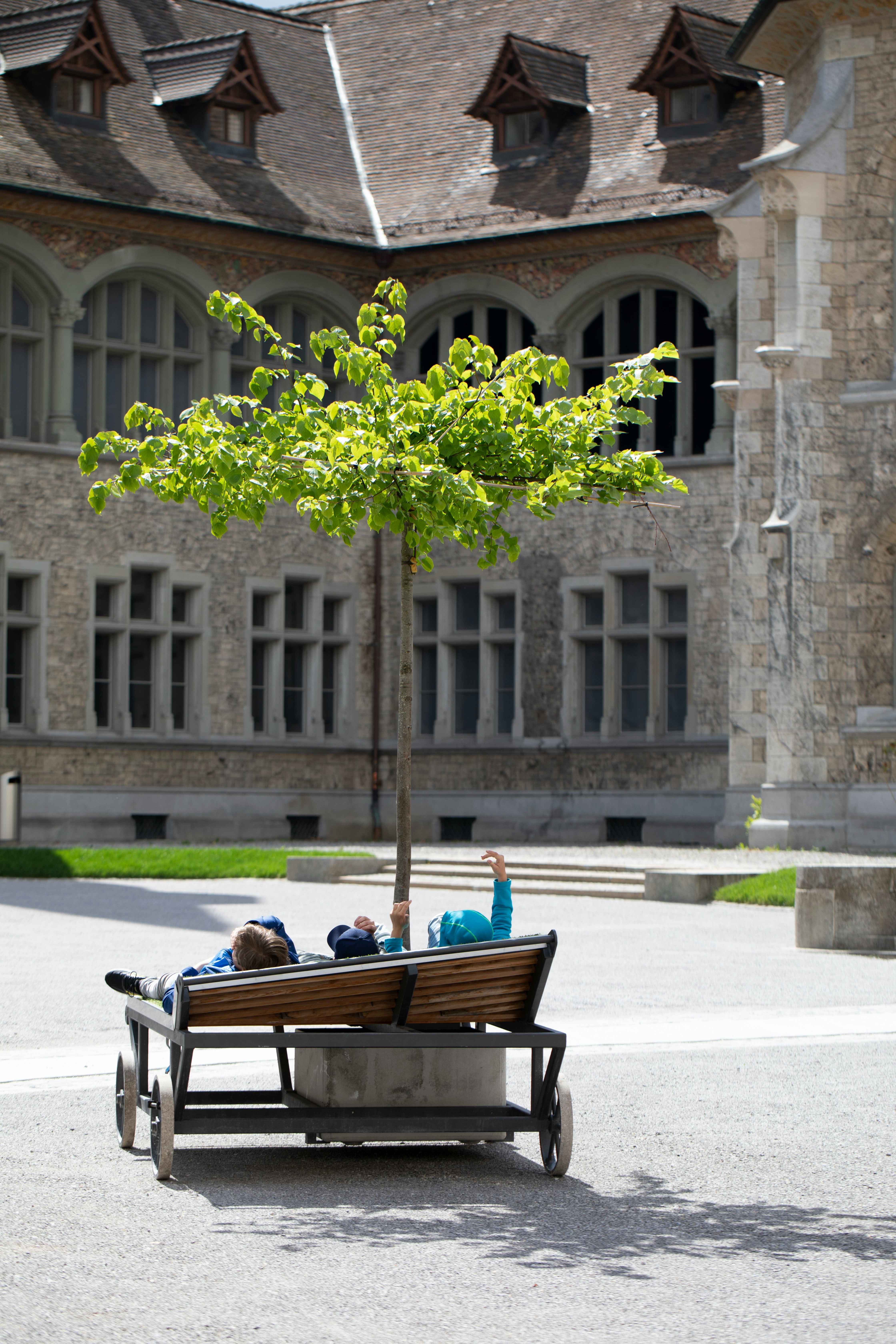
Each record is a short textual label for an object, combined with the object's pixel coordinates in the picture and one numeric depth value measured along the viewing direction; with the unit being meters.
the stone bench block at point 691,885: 36.01
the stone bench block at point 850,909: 27.64
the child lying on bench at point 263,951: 13.40
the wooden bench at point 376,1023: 12.81
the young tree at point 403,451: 15.93
